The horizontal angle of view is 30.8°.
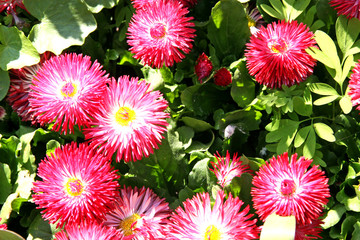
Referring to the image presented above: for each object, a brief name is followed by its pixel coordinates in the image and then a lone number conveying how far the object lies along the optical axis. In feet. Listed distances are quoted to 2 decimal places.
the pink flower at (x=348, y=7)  1.27
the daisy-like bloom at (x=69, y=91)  1.25
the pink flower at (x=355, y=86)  1.21
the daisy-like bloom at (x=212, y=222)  1.16
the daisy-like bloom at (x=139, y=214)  1.26
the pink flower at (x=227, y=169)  1.29
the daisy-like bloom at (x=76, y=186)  1.20
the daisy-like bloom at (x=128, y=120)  1.22
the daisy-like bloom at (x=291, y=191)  1.14
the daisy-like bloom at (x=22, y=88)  1.48
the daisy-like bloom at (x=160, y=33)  1.32
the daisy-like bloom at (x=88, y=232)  1.20
